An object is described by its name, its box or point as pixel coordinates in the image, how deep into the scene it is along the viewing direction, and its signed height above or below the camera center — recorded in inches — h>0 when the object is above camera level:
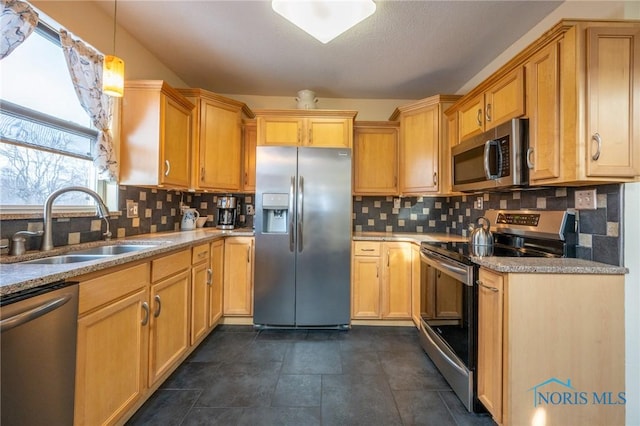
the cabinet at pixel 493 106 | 63.9 +30.9
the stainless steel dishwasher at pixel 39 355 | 31.7 -18.9
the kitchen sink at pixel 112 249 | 64.0 -9.5
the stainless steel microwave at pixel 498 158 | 62.7 +15.2
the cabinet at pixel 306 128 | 105.6 +34.2
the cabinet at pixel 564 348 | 49.6 -24.7
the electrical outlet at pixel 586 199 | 55.9 +3.7
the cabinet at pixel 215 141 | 103.2 +29.1
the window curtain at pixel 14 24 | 47.4 +34.3
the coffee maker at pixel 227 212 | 113.3 +0.4
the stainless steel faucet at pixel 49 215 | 54.6 -0.8
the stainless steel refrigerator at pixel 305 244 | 99.9 -11.5
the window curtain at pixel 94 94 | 63.9 +30.1
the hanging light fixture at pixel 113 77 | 56.3 +28.8
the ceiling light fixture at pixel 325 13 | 57.1 +44.7
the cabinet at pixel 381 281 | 104.4 -26.0
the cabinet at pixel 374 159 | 118.6 +24.7
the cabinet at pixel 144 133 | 82.1 +24.6
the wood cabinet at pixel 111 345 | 43.1 -24.6
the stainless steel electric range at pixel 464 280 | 60.3 -17.2
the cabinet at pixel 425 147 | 103.0 +27.1
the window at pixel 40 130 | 53.9 +18.9
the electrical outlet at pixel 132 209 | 86.1 +1.0
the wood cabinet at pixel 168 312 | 61.9 -25.8
